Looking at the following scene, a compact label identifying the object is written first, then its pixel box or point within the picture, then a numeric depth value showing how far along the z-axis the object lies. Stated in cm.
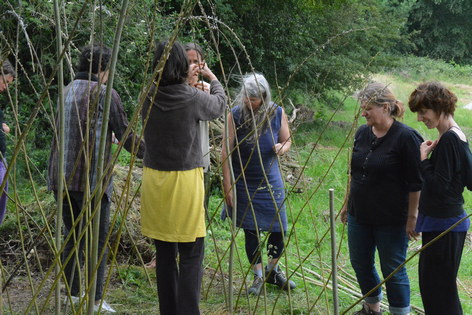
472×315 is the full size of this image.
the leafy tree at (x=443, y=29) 3138
